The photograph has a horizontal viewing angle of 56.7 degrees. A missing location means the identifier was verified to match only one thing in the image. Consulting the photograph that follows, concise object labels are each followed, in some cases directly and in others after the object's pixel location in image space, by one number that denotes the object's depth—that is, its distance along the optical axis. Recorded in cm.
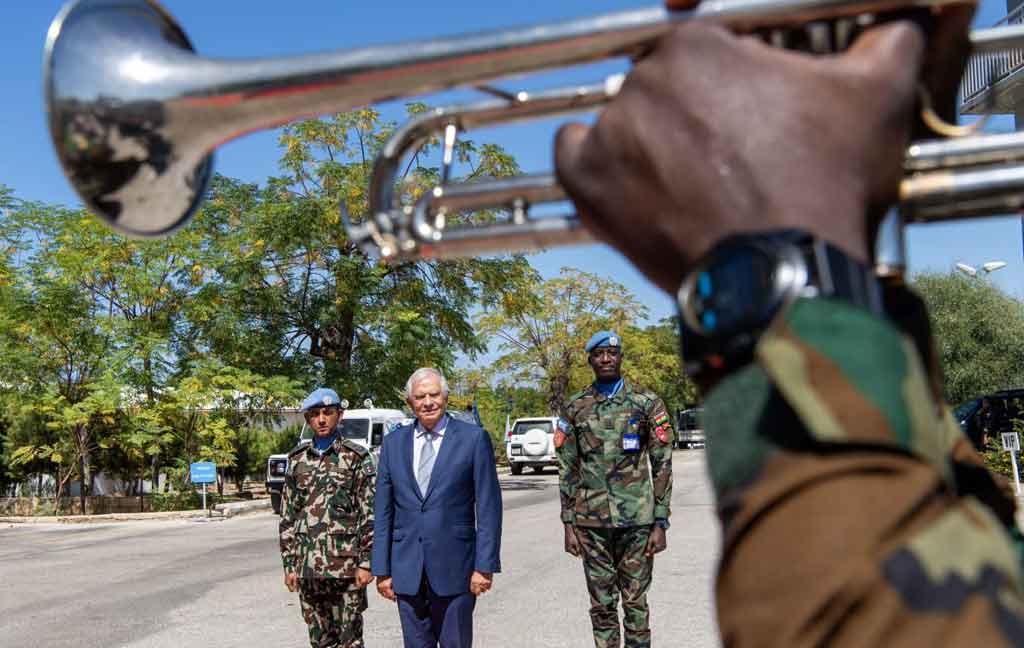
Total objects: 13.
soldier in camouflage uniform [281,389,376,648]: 547
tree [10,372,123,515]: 1952
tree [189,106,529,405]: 2122
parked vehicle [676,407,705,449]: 5094
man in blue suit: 499
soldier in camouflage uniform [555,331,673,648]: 577
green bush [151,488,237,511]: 2048
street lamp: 2042
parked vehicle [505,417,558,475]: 3017
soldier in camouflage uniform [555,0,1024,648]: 62
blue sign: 1839
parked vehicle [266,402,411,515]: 1898
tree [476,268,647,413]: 3994
